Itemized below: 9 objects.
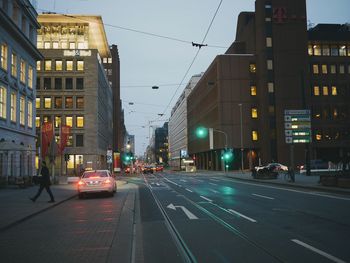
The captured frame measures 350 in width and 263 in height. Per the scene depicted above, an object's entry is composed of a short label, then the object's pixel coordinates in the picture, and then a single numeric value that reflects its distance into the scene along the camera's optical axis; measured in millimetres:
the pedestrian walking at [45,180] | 18750
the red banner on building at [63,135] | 36616
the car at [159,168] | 91375
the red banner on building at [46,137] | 34844
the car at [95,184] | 21875
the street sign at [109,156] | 39094
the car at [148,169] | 76625
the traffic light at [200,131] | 54553
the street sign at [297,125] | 32531
